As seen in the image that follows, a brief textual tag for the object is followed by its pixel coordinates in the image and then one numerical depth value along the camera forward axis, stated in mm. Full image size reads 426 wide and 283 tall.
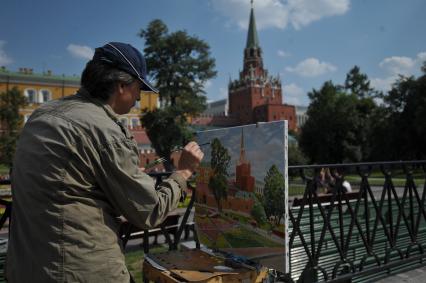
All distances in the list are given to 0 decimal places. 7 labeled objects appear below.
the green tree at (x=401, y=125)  41812
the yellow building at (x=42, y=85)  75125
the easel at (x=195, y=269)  2459
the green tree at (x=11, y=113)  36241
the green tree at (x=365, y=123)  50084
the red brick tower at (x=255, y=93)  102125
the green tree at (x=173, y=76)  35188
